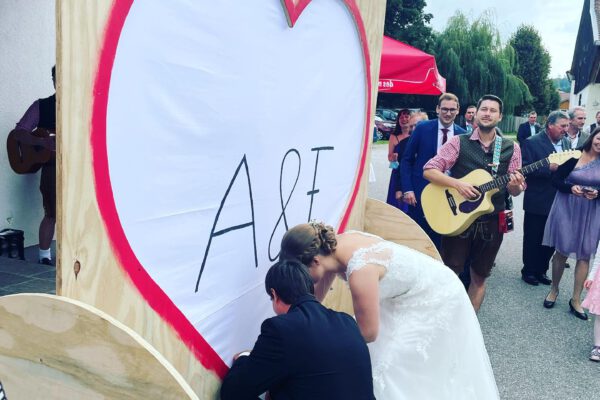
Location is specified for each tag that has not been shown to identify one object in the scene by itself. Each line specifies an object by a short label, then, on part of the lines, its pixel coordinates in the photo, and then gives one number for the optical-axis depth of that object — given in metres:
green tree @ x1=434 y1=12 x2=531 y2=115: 32.75
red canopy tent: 6.50
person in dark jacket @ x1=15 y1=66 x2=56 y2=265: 4.54
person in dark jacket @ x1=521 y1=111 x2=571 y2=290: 5.73
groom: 2.01
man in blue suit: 5.25
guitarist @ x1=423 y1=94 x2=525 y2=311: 4.33
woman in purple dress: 4.97
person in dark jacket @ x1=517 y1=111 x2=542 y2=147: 9.02
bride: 2.64
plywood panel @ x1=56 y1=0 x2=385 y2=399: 1.45
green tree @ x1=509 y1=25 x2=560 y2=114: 56.19
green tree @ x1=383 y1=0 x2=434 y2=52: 34.19
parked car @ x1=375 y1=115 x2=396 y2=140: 25.75
